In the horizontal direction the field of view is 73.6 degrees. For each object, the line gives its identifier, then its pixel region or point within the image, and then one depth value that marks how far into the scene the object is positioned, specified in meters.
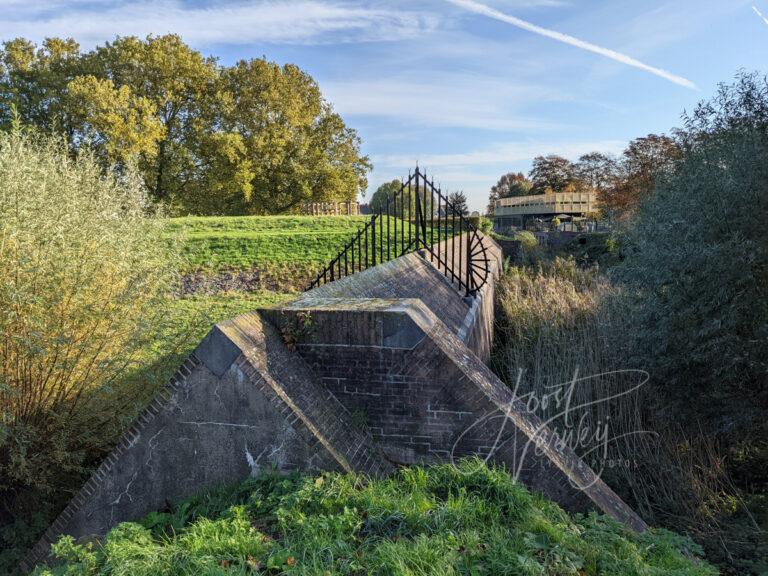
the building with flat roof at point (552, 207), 43.78
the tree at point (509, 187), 67.00
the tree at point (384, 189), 60.88
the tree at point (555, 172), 58.75
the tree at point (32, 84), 26.08
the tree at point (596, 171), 37.08
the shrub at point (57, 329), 5.15
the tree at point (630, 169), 30.25
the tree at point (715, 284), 6.69
